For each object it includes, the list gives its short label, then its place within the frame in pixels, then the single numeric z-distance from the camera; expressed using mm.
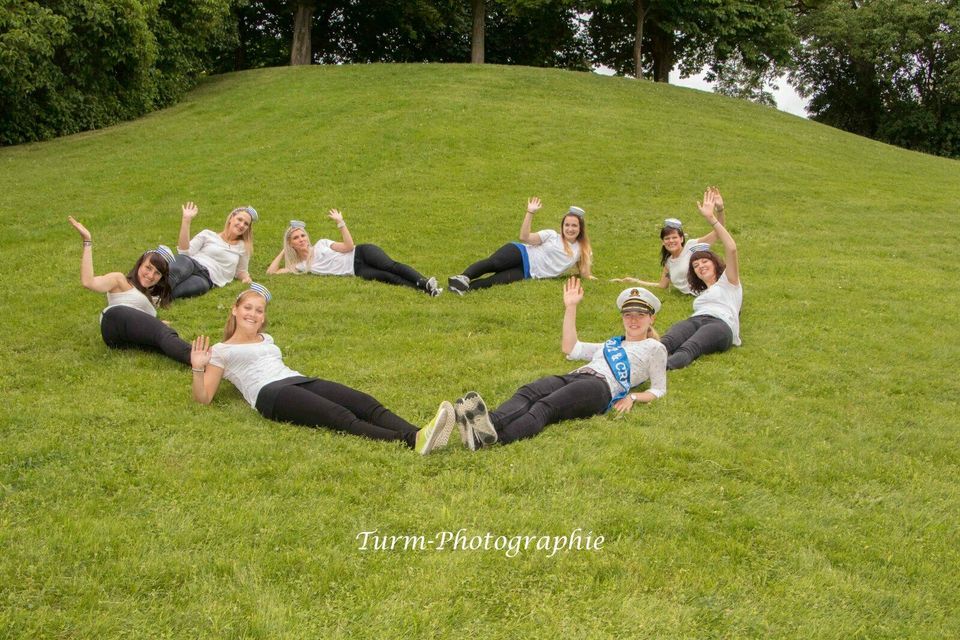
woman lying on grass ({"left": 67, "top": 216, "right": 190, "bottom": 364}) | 8156
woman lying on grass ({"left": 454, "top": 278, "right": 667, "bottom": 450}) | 6172
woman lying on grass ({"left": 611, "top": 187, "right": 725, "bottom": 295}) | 11805
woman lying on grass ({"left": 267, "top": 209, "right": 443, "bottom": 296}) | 12273
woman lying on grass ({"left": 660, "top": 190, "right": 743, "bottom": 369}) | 9102
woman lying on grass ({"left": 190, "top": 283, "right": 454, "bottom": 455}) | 6297
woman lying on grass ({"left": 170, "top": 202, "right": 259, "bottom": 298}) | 11062
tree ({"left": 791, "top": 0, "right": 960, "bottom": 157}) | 41031
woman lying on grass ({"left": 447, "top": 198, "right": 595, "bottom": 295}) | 12406
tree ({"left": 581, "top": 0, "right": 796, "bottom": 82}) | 38469
